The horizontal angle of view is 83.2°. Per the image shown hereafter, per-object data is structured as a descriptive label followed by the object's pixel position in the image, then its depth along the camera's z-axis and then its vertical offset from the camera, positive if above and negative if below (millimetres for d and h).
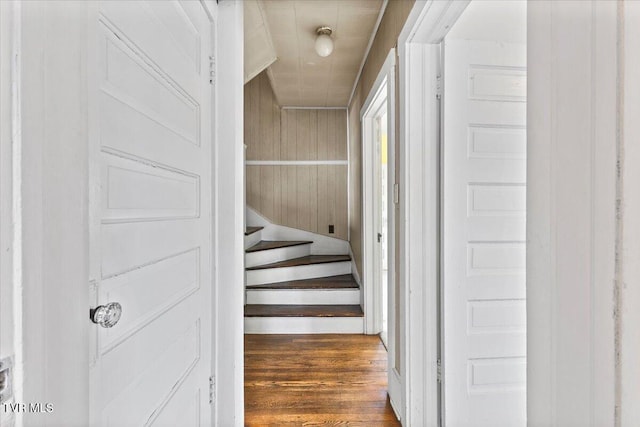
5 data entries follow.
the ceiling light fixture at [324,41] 2445 +1159
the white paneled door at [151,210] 771 +3
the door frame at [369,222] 3084 -95
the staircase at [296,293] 3100 -762
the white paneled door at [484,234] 1649 -105
